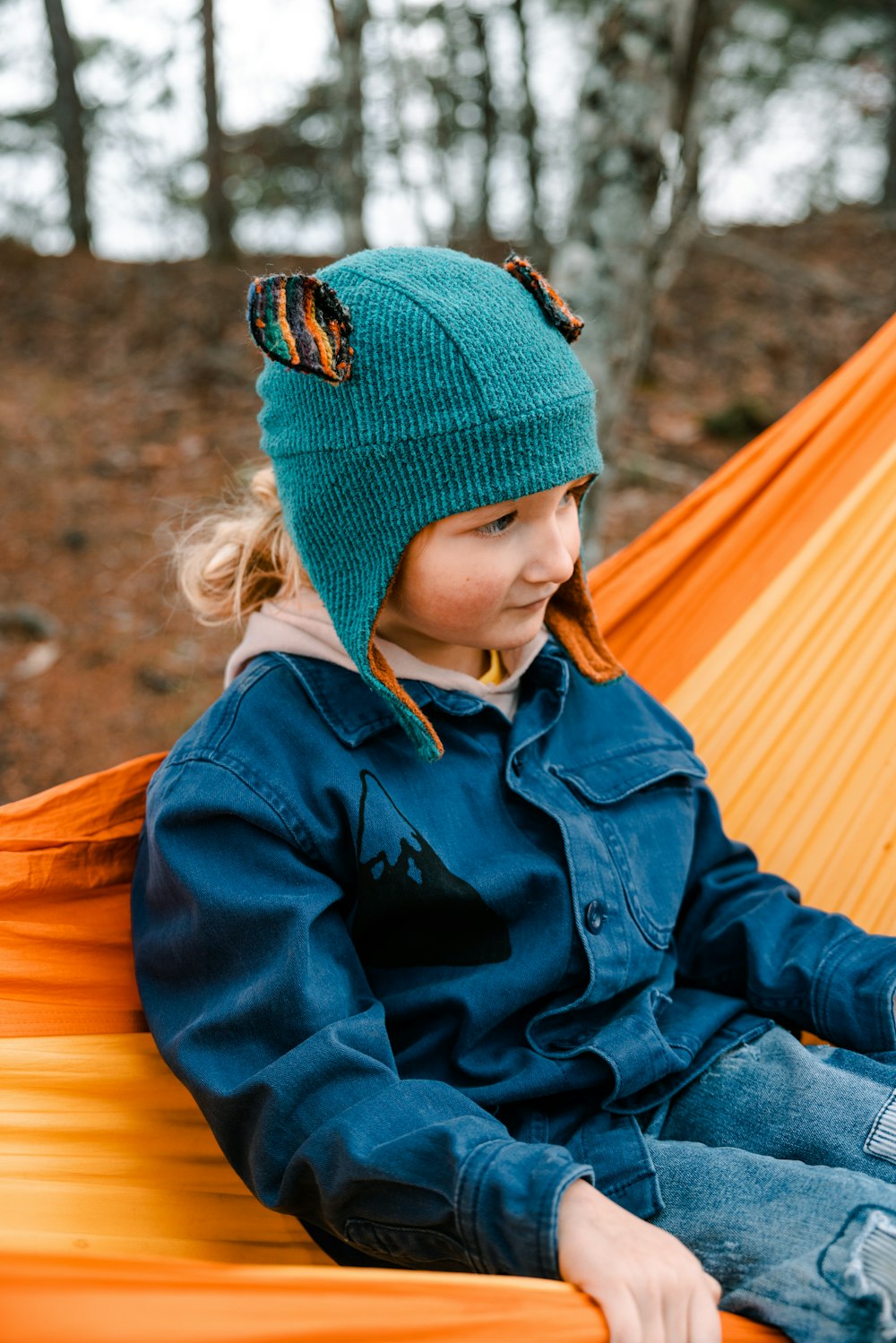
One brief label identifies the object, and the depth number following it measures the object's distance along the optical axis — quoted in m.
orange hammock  0.80
